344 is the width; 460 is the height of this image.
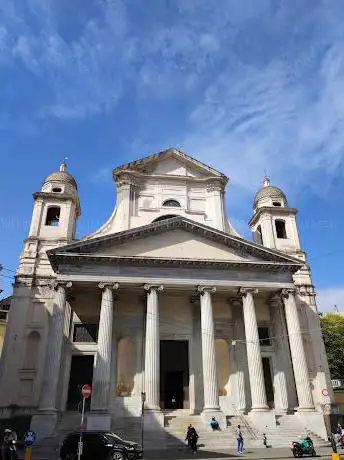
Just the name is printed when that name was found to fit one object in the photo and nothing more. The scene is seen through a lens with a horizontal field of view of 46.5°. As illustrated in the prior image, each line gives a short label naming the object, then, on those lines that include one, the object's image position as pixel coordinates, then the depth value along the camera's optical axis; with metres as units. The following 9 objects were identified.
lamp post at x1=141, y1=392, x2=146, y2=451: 19.48
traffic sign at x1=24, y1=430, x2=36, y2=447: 16.27
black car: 14.23
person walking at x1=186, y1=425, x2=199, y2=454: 17.55
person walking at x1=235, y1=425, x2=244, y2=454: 17.42
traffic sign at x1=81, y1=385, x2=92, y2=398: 14.48
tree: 43.44
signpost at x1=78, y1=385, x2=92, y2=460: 14.49
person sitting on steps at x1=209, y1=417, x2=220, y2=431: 19.95
